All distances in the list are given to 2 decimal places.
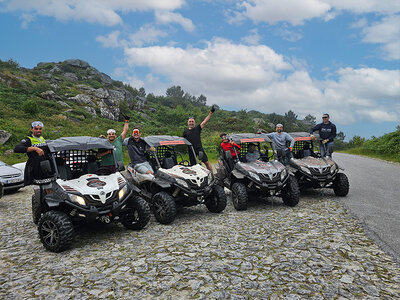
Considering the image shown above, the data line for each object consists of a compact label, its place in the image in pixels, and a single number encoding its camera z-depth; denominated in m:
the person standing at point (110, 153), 7.58
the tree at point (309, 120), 90.88
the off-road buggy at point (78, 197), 5.82
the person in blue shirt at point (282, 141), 10.71
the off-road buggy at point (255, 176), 8.61
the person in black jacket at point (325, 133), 11.30
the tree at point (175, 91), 149.60
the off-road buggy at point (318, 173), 9.69
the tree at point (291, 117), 79.85
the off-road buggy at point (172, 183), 7.60
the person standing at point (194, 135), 10.38
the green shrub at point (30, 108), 38.50
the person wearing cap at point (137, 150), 8.68
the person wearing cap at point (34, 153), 6.65
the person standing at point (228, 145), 9.99
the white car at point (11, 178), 12.11
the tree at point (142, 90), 138.88
